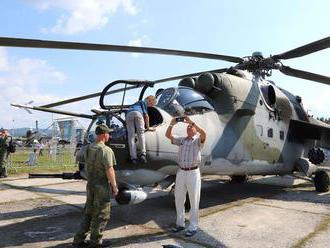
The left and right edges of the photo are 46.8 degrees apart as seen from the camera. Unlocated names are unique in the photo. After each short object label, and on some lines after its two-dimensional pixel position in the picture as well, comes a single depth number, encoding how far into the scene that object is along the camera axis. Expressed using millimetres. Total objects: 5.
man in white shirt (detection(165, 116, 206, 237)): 6242
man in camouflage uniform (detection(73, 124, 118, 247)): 5379
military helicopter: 6844
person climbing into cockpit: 6547
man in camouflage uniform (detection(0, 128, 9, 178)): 14562
